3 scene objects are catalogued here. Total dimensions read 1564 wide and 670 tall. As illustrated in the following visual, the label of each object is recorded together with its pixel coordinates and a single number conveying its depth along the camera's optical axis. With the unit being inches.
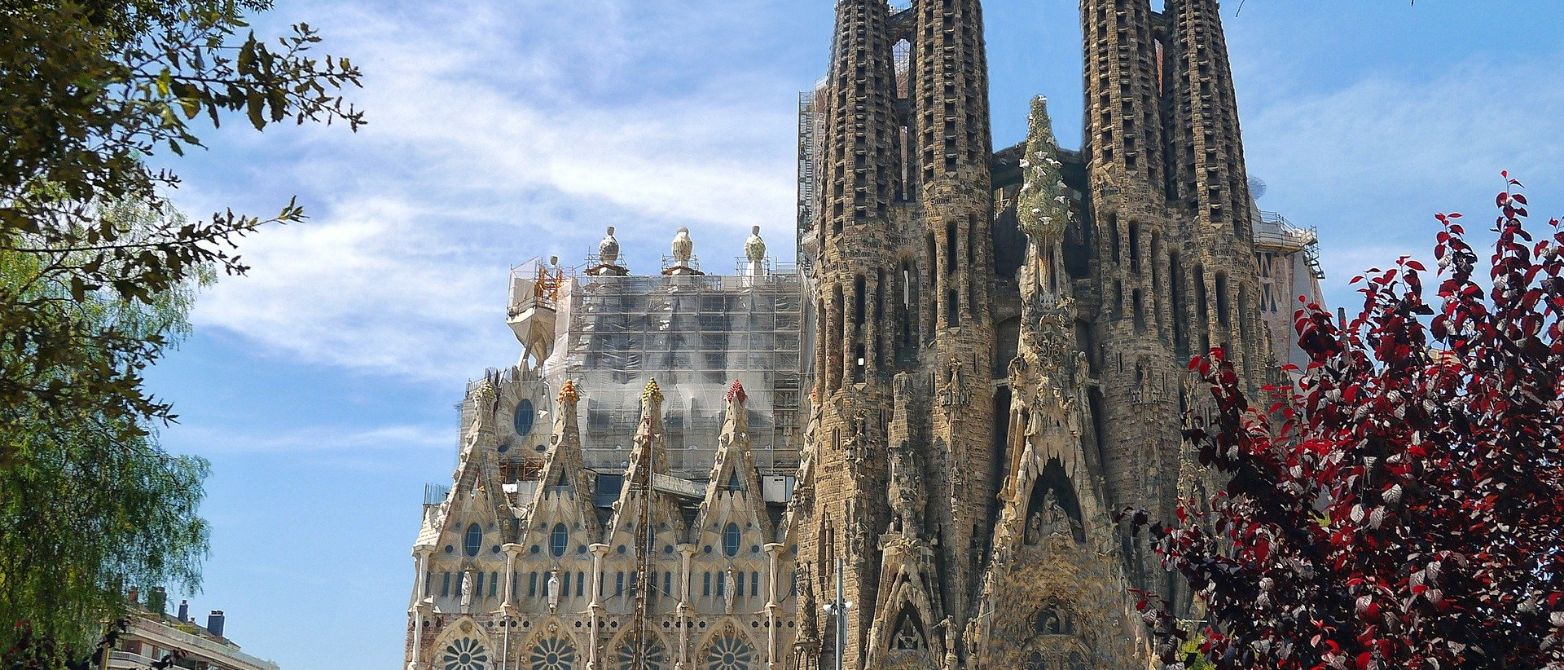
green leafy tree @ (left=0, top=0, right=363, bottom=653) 398.9
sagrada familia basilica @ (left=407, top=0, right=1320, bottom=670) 1845.5
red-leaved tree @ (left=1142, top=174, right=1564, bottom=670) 451.2
